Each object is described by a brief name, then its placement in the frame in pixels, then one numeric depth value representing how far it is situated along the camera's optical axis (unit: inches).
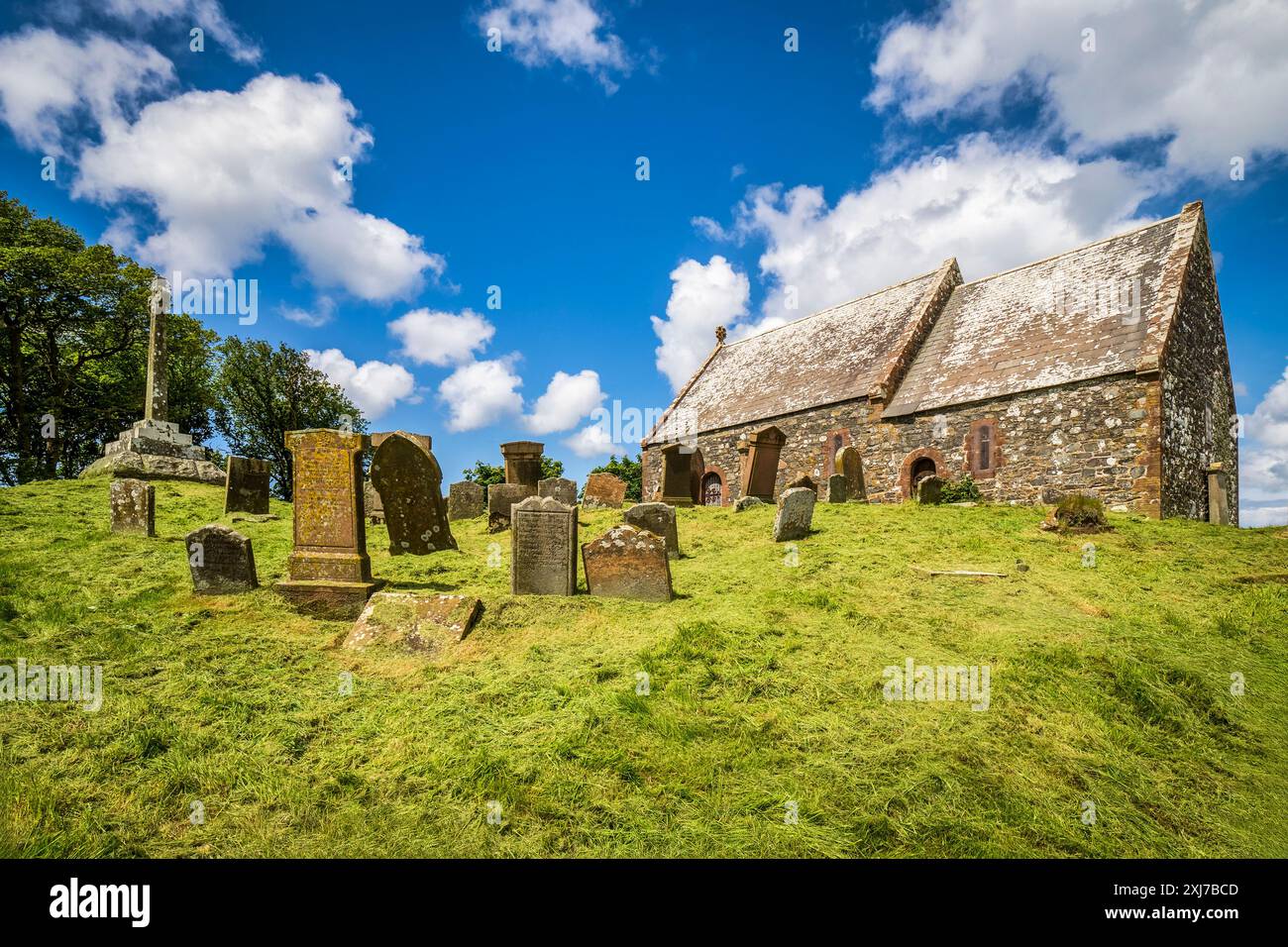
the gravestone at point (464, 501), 557.9
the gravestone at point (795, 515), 391.9
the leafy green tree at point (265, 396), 1278.3
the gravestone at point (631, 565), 273.3
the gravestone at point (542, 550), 270.7
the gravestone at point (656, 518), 369.1
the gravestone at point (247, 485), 498.6
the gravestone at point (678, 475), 645.9
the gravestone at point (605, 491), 605.6
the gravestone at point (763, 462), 617.9
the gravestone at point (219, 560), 253.4
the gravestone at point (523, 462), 545.3
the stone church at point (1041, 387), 553.3
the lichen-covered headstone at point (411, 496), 353.4
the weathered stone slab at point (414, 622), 211.8
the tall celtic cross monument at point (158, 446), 599.5
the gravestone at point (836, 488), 614.2
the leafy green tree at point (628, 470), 1676.6
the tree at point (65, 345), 835.4
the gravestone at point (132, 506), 364.2
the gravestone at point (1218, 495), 618.2
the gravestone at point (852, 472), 636.7
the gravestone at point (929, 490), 616.4
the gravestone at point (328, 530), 253.0
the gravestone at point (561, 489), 532.7
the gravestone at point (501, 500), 479.5
